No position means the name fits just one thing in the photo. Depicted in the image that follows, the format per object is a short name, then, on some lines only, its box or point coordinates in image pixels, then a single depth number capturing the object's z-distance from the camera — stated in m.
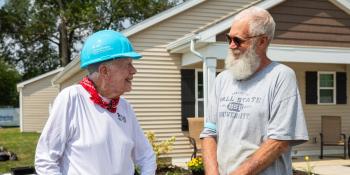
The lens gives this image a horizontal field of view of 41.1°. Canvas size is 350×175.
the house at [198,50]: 10.88
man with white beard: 2.42
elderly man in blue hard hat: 2.11
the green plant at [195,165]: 7.92
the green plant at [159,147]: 9.48
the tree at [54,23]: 34.09
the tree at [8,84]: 42.97
